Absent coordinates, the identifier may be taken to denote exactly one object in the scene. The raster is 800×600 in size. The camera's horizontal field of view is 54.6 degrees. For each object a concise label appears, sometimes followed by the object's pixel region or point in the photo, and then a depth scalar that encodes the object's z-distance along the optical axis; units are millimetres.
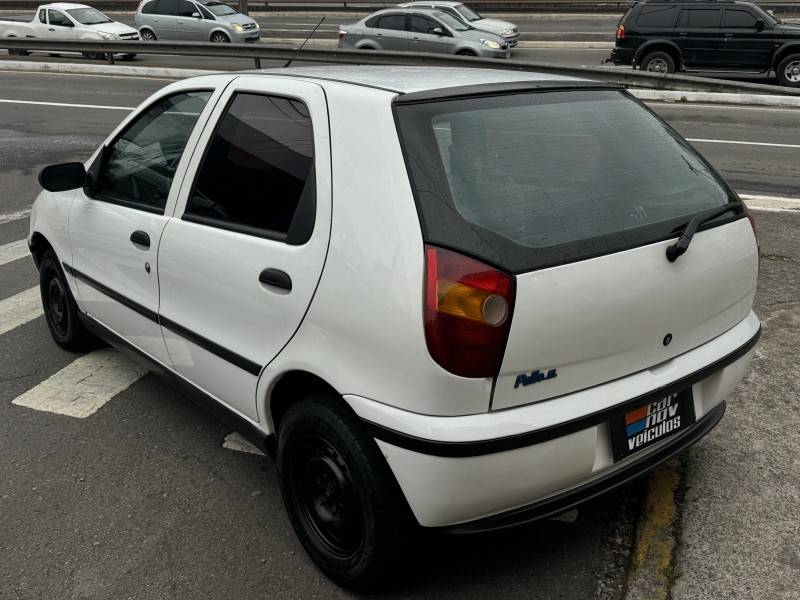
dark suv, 16766
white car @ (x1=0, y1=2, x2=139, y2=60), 23234
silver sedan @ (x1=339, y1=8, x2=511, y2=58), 19625
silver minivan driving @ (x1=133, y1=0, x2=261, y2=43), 24422
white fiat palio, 2246
